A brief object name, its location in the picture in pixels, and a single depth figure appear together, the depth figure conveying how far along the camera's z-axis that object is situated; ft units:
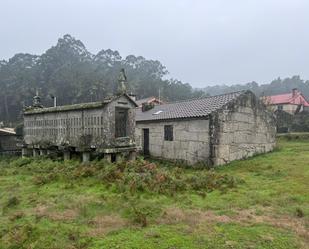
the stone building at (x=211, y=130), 55.16
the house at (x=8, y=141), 82.62
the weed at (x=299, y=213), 27.32
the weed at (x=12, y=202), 29.68
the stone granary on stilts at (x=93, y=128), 47.39
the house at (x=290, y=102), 154.81
